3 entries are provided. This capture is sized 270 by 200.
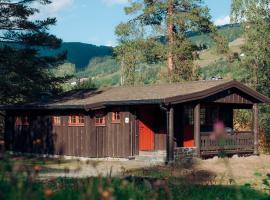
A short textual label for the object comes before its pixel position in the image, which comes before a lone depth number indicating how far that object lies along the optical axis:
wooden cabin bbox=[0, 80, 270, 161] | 24.72
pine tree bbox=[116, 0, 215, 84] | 40.91
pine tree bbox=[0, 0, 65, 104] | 30.58
